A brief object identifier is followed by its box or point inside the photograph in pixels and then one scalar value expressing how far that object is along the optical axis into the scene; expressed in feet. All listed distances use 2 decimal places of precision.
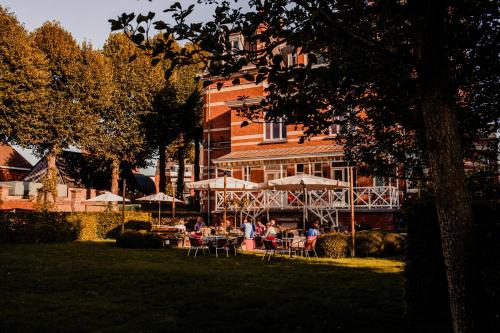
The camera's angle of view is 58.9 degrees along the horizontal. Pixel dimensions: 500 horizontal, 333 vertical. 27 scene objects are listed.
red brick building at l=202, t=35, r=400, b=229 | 79.77
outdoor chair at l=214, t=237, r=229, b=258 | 54.29
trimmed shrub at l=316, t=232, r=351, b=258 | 50.98
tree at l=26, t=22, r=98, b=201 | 109.29
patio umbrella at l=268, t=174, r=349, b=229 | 60.13
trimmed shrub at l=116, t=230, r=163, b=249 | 64.59
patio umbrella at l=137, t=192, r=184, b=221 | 87.41
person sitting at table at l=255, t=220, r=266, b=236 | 64.72
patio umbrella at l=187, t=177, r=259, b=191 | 69.51
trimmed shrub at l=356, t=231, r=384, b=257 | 52.16
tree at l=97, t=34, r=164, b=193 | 119.65
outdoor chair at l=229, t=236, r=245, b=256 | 55.04
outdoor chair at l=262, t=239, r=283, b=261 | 48.00
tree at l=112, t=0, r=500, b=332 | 14.30
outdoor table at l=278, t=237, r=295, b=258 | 50.45
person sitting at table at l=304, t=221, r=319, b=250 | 50.16
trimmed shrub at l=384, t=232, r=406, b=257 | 54.34
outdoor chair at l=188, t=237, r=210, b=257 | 53.98
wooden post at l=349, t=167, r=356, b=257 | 51.33
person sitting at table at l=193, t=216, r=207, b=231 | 67.26
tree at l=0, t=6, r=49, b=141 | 98.99
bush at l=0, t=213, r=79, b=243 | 67.46
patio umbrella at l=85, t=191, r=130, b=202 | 89.72
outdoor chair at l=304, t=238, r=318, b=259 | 50.08
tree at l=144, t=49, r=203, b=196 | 126.82
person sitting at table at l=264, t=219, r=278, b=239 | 53.86
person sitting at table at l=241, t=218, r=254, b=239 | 60.90
